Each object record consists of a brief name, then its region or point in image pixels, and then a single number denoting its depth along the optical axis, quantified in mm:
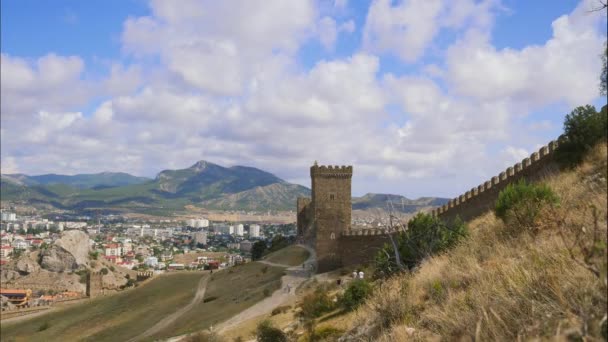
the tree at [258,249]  64500
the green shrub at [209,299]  38088
